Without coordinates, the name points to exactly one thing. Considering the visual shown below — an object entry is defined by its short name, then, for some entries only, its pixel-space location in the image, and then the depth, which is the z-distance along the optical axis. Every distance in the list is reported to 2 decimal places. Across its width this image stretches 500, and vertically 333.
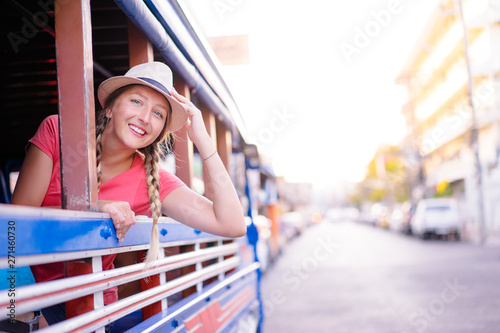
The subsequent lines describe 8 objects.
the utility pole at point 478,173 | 19.46
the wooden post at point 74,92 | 1.90
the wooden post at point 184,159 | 3.45
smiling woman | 2.21
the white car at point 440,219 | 22.91
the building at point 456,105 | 26.84
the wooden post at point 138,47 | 2.81
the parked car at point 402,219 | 28.33
